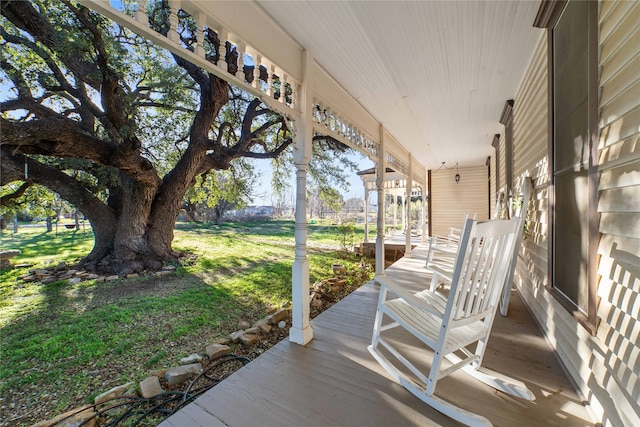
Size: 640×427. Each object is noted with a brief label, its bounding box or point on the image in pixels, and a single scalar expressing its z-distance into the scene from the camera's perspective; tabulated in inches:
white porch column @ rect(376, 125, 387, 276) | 162.9
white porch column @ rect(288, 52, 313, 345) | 88.4
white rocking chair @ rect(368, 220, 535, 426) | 51.2
